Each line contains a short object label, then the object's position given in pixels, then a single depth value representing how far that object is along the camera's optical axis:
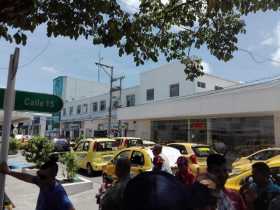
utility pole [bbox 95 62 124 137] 19.01
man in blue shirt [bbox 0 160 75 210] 2.22
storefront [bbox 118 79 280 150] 12.03
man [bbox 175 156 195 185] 3.90
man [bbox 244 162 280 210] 2.13
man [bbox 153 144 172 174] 4.51
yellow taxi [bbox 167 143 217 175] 7.80
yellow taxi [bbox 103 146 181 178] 6.57
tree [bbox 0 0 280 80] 3.03
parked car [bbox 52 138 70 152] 17.15
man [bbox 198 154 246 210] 1.84
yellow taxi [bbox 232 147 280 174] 8.52
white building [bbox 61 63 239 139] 19.70
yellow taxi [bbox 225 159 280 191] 4.15
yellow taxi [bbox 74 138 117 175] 9.28
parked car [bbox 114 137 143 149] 10.60
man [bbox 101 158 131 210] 1.75
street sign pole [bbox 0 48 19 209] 2.19
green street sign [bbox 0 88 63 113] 2.38
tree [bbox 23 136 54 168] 9.38
